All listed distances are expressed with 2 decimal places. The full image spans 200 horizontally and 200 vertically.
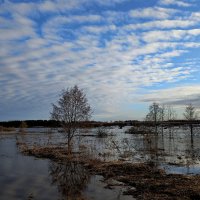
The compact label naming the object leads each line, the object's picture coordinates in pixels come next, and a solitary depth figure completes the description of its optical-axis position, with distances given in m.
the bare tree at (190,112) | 52.47
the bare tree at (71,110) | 20.84
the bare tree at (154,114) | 50.12
